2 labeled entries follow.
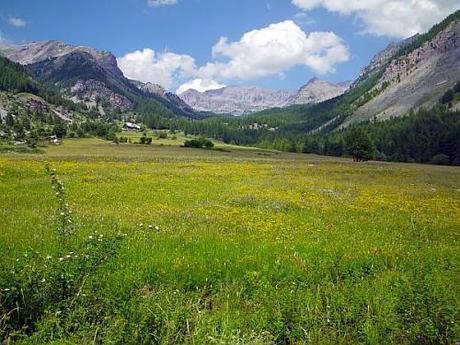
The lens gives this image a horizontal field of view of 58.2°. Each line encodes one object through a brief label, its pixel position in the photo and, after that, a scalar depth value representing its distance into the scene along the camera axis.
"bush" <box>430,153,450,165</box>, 152.62
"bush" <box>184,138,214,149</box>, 180.45
